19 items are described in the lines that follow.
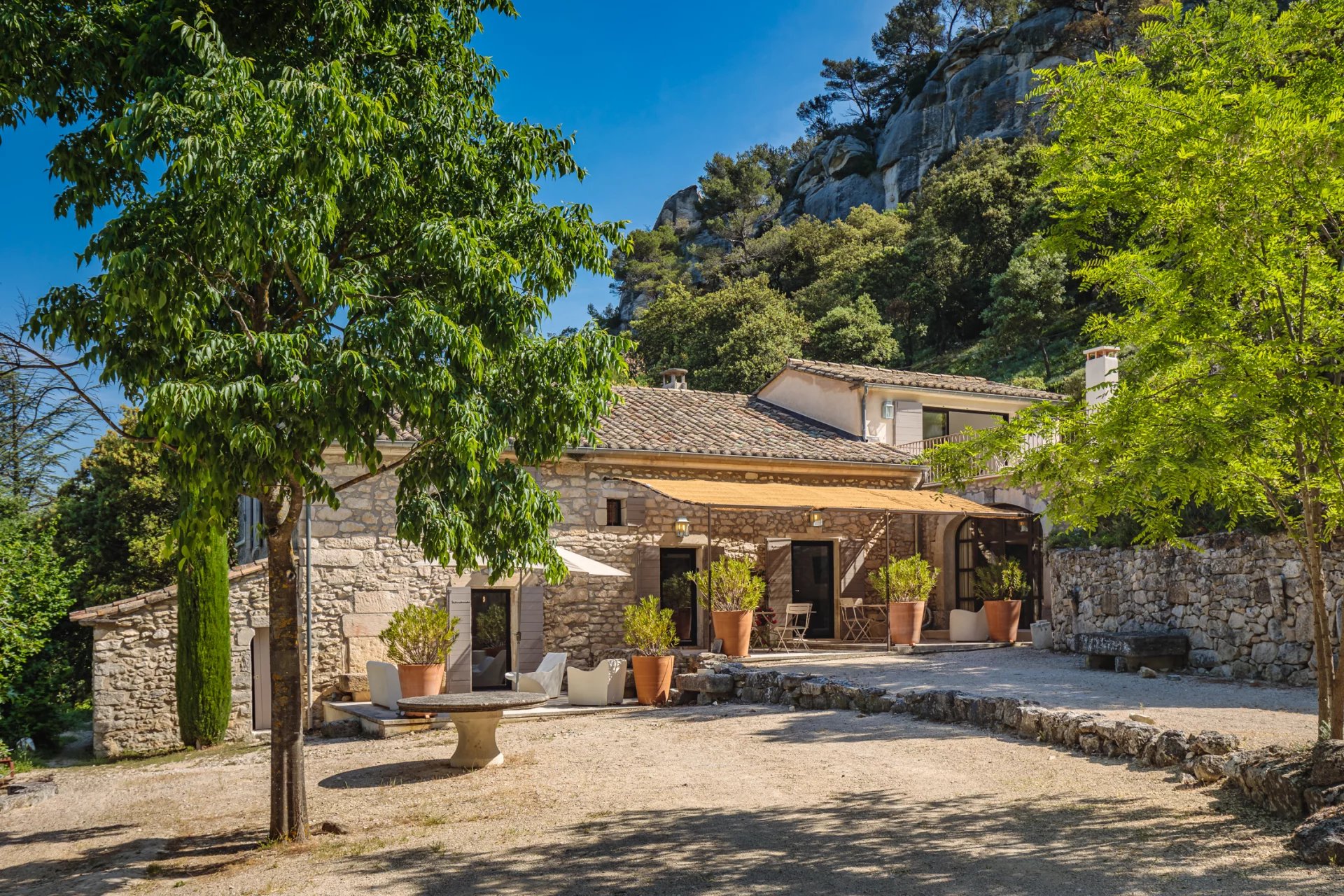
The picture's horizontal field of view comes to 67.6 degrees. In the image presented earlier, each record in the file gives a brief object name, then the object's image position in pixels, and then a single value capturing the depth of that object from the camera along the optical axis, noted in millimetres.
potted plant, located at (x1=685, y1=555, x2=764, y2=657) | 15445
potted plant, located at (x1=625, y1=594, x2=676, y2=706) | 13609
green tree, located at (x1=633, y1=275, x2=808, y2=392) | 32750
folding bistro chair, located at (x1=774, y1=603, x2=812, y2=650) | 17356
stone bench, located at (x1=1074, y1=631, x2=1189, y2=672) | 13812
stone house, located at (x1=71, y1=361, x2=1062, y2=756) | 14469
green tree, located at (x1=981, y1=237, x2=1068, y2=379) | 33500
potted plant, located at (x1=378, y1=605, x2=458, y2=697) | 13266
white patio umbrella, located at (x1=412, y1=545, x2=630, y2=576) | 14070
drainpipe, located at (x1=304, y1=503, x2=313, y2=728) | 14219
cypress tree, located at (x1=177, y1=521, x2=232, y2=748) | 13672
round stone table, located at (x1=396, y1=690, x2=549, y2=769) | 9758
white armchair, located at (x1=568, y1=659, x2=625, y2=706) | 13625
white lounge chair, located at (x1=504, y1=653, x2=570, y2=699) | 12805
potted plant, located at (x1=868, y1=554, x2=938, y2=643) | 16938
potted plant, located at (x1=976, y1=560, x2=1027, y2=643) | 17922
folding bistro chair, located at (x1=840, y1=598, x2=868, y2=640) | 18328
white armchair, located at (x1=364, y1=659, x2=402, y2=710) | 13375
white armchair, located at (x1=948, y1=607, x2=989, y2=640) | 18172
